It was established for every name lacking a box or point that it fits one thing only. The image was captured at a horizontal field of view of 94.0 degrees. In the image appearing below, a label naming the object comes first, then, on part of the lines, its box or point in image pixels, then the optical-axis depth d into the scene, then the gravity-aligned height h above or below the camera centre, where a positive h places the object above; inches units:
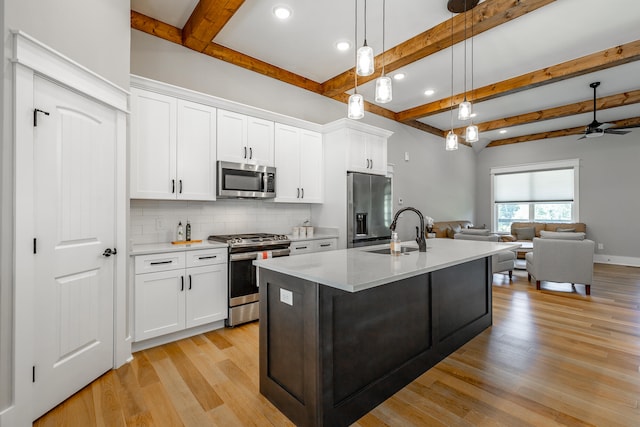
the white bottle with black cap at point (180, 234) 128.5 -9.2
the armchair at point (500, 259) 197.3 -31.0
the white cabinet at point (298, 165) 155.7 +26.5
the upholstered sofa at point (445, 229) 266.2 -14.1
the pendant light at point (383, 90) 86.8 +36.2
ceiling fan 197.9 +56.7
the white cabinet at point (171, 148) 111.2 +26.1
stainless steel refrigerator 165.5 +2.4
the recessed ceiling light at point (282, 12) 117.3 +80.7
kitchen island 63.8 -29.0
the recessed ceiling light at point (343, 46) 141.9 +81.0
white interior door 72.6 -7.6
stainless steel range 124.6 -25.7
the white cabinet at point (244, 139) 133.5 +35.0
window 293.0 +21.2
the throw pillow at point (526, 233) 291.2 -19.2
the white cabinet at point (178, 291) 103.5 -29.2
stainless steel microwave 132.0 +15.2
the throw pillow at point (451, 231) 264.3 -15.8
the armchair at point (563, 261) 167.6 -27.9
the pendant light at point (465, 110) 109.0 +37.8
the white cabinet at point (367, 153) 170.2 +36.8
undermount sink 100.0 -13.2
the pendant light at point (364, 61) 78.4 +40.6
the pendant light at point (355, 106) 90.4 +32.6
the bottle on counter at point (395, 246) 95.7 -10.8
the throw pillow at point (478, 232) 213.8 -13.4
